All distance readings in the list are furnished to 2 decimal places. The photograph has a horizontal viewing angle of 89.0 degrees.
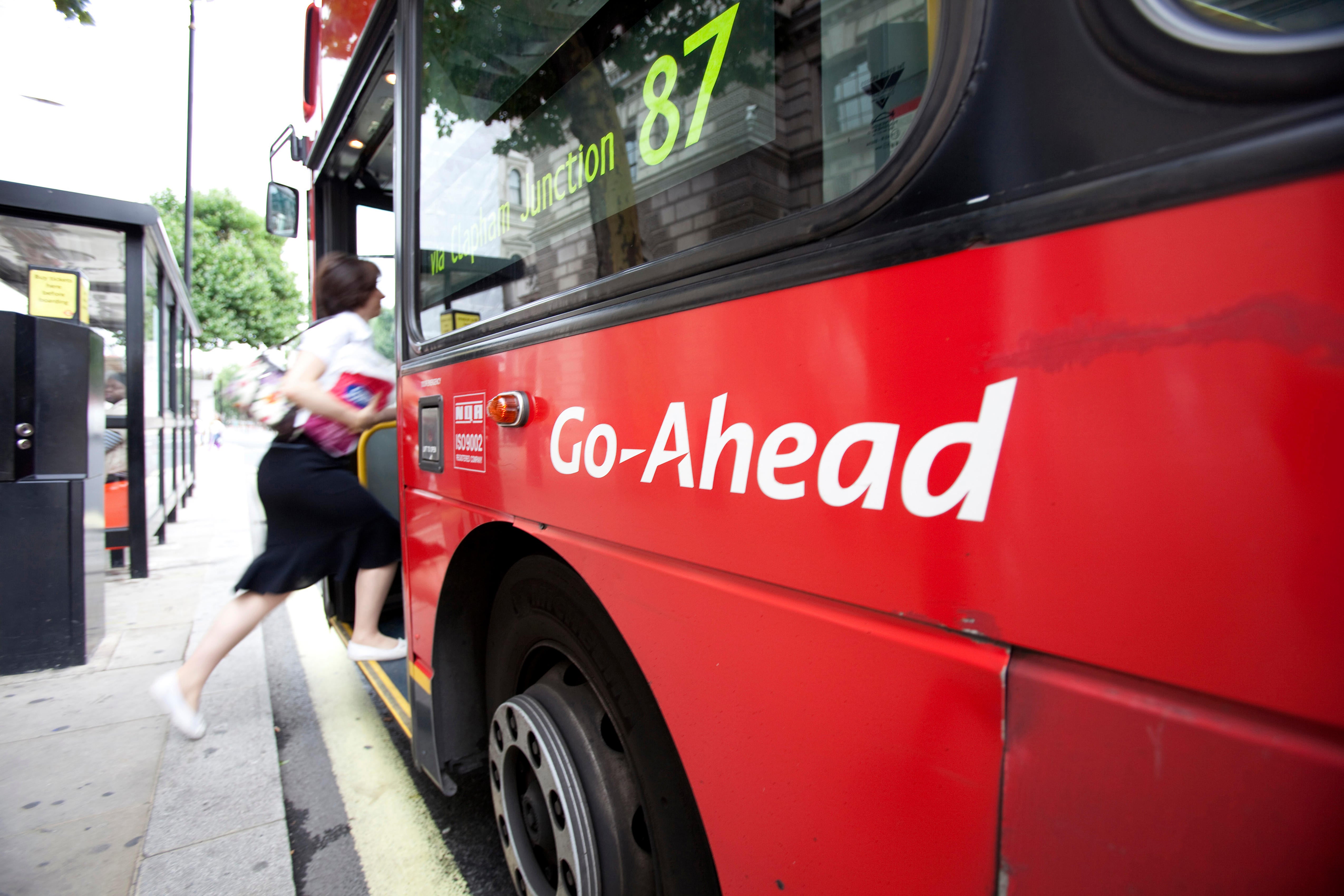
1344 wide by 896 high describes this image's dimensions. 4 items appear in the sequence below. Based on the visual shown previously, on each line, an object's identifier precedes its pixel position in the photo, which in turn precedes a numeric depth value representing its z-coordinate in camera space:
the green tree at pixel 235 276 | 25.39
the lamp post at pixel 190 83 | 11.82
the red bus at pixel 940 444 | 0.51
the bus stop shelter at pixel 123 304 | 4.45
